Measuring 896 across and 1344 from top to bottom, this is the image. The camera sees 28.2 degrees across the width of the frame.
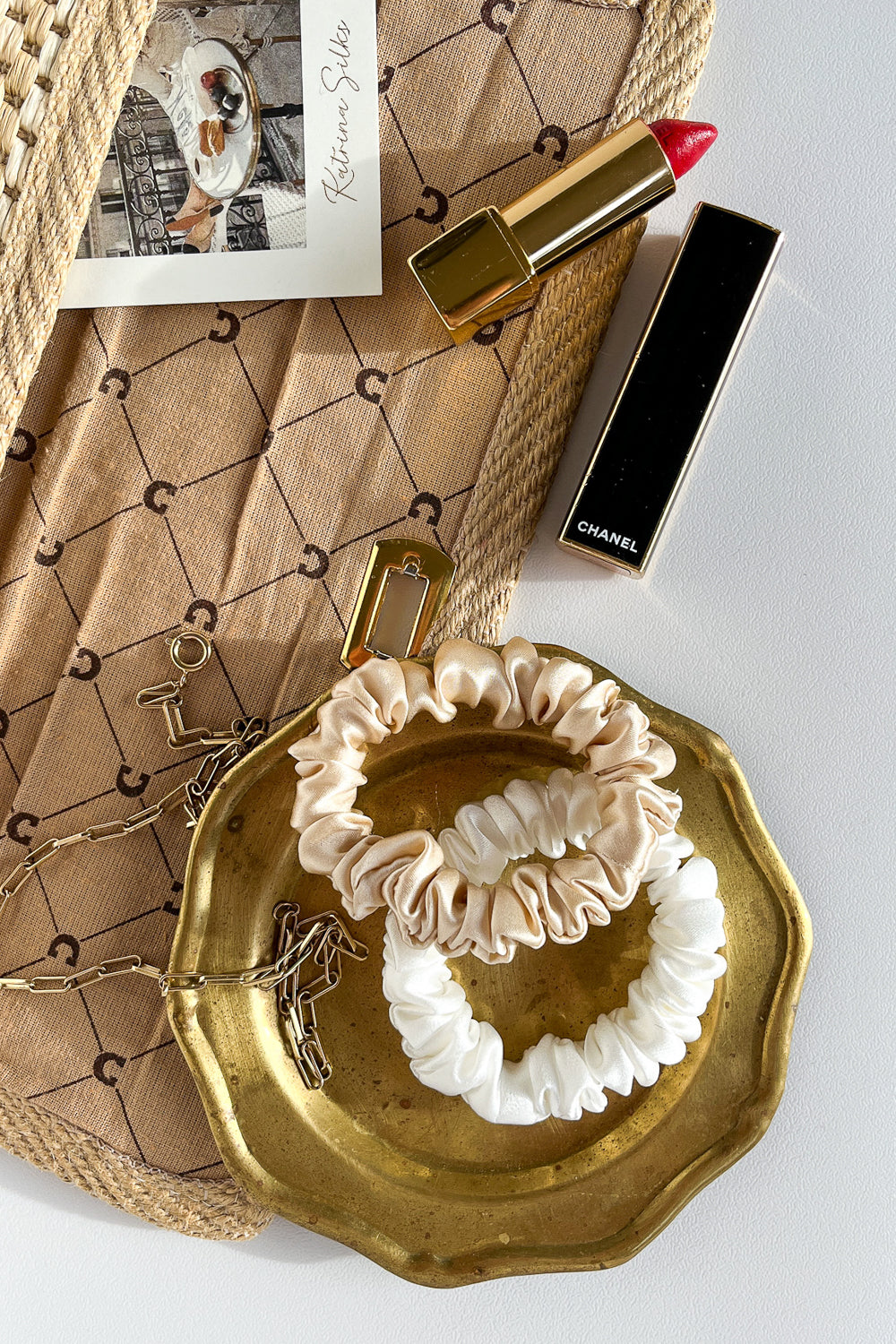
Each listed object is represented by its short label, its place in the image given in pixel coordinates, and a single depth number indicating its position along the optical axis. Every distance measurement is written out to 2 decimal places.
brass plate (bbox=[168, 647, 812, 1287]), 0.36
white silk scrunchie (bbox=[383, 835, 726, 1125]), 0.35
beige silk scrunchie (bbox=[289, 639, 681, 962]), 0.33
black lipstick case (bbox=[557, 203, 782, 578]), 0.36
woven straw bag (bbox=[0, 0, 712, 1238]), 0.36
